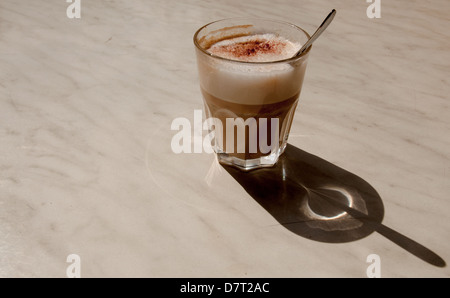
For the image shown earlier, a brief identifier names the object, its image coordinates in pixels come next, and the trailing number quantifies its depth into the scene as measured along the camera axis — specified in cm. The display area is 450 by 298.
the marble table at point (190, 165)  57
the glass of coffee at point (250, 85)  62
